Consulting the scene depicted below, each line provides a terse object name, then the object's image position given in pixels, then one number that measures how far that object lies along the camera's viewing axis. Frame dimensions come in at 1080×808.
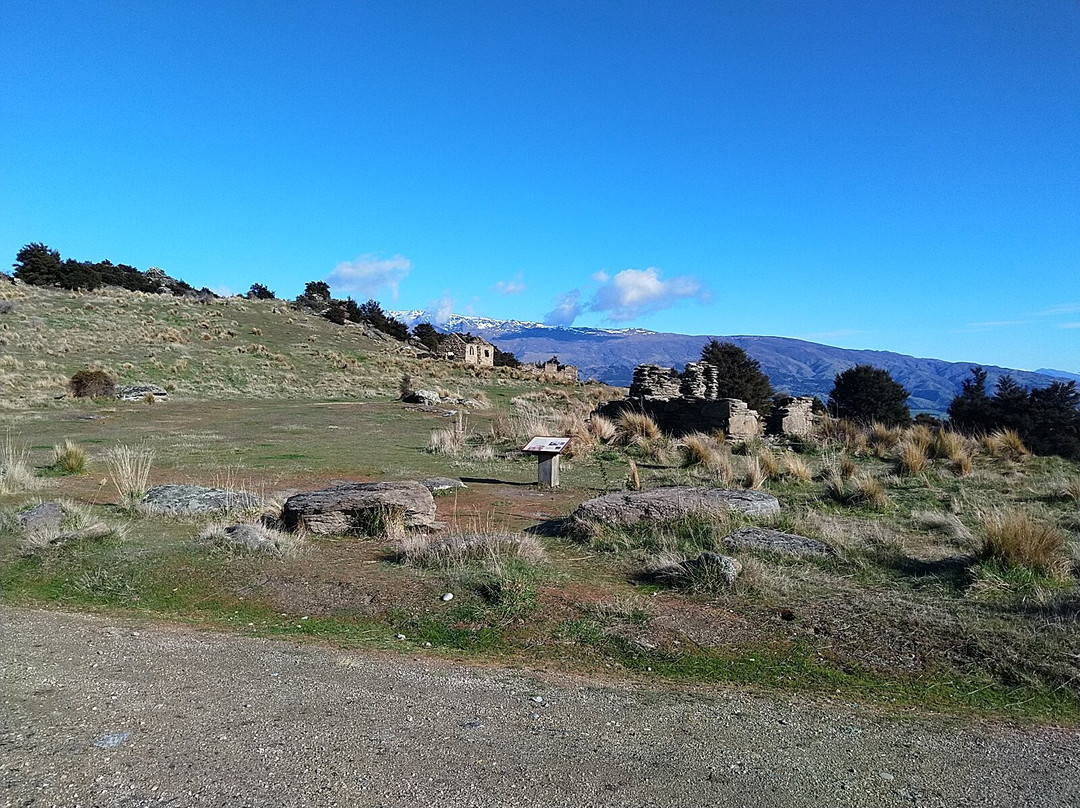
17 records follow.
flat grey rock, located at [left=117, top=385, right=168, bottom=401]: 29.88
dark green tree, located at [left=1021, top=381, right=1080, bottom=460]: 28.30
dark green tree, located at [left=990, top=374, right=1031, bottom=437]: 30.89
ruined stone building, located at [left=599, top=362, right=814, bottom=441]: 19.84
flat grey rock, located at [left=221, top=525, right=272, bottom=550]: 7.63
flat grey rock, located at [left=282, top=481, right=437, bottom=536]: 8.73
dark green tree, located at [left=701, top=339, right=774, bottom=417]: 36.75
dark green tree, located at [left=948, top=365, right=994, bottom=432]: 32.94
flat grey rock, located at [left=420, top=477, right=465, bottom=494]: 12.05
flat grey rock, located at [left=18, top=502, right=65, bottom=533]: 8.27
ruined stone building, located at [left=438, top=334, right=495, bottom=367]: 59.41
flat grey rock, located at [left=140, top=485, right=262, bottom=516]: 9.73
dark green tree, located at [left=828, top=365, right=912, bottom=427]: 38.47
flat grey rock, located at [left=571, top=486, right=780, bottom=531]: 8.79
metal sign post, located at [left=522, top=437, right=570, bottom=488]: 13.00
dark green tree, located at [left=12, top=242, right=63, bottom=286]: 57.91
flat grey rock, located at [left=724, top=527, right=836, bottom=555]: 7.48
